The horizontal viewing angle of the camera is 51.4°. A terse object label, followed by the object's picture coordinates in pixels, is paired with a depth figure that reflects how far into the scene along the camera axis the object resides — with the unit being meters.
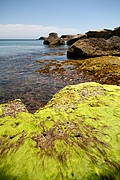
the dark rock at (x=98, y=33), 54.27
